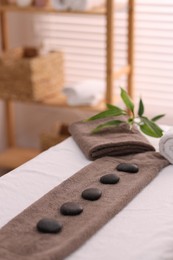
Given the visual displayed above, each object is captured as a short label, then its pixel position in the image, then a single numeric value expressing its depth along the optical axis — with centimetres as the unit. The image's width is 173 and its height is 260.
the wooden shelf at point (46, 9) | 272
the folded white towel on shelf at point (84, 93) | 285
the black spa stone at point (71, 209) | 154
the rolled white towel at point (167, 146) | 191
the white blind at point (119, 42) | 294
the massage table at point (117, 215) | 140
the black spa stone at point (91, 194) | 163
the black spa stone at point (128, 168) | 182
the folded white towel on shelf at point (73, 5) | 271
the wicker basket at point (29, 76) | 289
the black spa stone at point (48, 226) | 146
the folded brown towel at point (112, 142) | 196
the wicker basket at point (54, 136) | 299
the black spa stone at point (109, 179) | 174
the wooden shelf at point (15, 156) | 321
